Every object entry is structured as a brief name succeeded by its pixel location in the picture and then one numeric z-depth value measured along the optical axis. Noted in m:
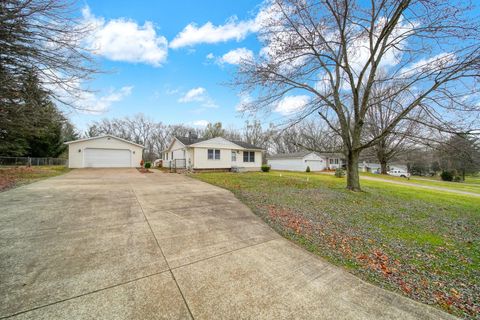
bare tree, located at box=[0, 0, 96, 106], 4.44
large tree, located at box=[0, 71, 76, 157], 5.66
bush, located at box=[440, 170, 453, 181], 33.00
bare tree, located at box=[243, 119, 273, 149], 36.20
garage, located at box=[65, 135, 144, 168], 17.89
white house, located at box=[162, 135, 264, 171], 17.67
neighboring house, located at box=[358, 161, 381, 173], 42.17
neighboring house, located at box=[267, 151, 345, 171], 29.70
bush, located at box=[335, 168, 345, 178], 20.66
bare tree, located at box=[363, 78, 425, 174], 7.44
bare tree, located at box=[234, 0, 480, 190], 6.22
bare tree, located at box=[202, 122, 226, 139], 37.44
